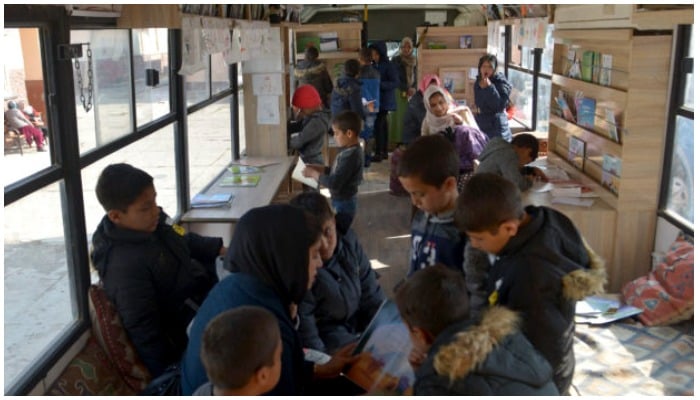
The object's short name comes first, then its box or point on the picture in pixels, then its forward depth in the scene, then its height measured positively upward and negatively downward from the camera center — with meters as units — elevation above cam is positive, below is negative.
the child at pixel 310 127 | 5.79 -0.67
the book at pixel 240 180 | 4.98 -0.97
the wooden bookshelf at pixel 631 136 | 4.17 -0.56
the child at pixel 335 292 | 2.41 -0.88
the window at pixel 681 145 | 4.00 -0.57
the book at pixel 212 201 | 4.38 -0.97
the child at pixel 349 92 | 8.00 -0.52
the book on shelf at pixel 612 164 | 4.42 -0.76
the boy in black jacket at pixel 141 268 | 2.42 -0.77
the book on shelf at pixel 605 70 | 4.75 -0.16
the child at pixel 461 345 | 1.53 -0.67
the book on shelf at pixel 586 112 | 5.05 -0.48
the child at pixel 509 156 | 4.22 -0.66
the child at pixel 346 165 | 4.30 -0.73
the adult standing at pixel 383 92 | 9.10 -0.59
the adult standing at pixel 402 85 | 9.70 -0.53
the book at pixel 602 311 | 3.78 -1.44
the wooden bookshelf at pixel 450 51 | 9.59 -0.07
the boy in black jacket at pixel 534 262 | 1.85 -0.58
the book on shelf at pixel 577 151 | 5.29 -0.80
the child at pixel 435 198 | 2.40 -0.52
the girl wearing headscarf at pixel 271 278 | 1.81 -0.61
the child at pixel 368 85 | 8.65 -0.48
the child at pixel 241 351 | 1.50 -0.65
